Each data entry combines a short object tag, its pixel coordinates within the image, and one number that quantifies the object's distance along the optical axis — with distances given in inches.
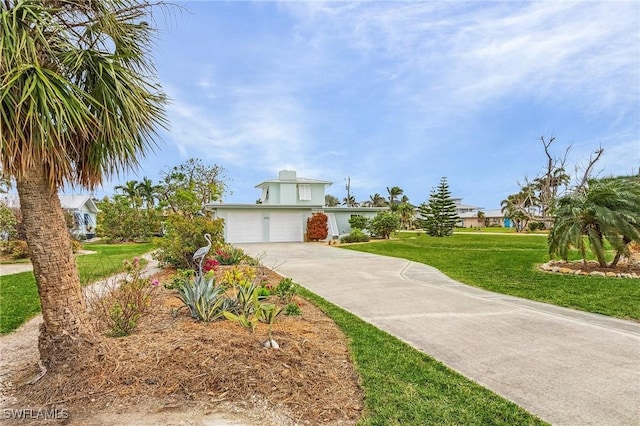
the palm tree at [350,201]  1970.0
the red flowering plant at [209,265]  333.1
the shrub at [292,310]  207.2
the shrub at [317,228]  947.3
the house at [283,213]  927.7
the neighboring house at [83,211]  1167.6
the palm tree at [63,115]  105.7
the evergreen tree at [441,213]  1135.0
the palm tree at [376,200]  2371.1
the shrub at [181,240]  360.2
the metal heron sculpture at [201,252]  220.8
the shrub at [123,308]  161.2
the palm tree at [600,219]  315.9
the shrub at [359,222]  994.3
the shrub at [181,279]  213.6
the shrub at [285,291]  233.1
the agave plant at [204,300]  181.2
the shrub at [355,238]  905.5
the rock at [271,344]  142.9
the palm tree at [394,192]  2297.0
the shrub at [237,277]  202.6
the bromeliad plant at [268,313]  170.7
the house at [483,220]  2330.6
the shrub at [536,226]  1562.3
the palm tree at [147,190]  1609.3
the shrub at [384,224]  971.3
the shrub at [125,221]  1016.9
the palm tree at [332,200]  2425.3
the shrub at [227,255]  414.6
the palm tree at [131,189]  1530.5
